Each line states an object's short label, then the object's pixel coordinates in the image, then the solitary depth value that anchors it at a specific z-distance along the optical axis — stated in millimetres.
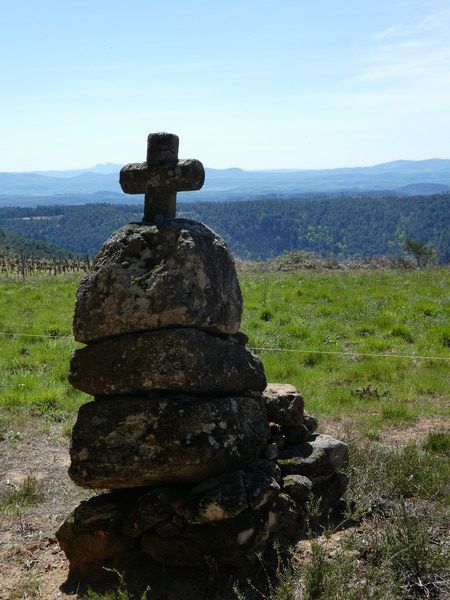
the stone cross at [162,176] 6383
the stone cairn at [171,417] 5555
